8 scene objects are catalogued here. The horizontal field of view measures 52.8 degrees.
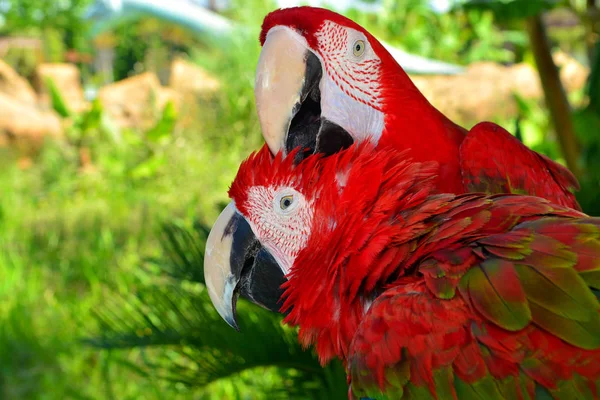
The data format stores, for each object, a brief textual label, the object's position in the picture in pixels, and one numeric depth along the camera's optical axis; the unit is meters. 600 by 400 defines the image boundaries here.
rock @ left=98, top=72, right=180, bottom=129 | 6.01
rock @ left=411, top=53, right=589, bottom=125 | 5.57
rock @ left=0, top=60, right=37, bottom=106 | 7.01
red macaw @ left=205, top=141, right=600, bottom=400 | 0.67
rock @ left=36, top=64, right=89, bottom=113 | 7.47
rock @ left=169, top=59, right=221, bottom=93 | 5.37
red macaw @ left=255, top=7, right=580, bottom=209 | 1.06
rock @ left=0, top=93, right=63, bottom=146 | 5.98
